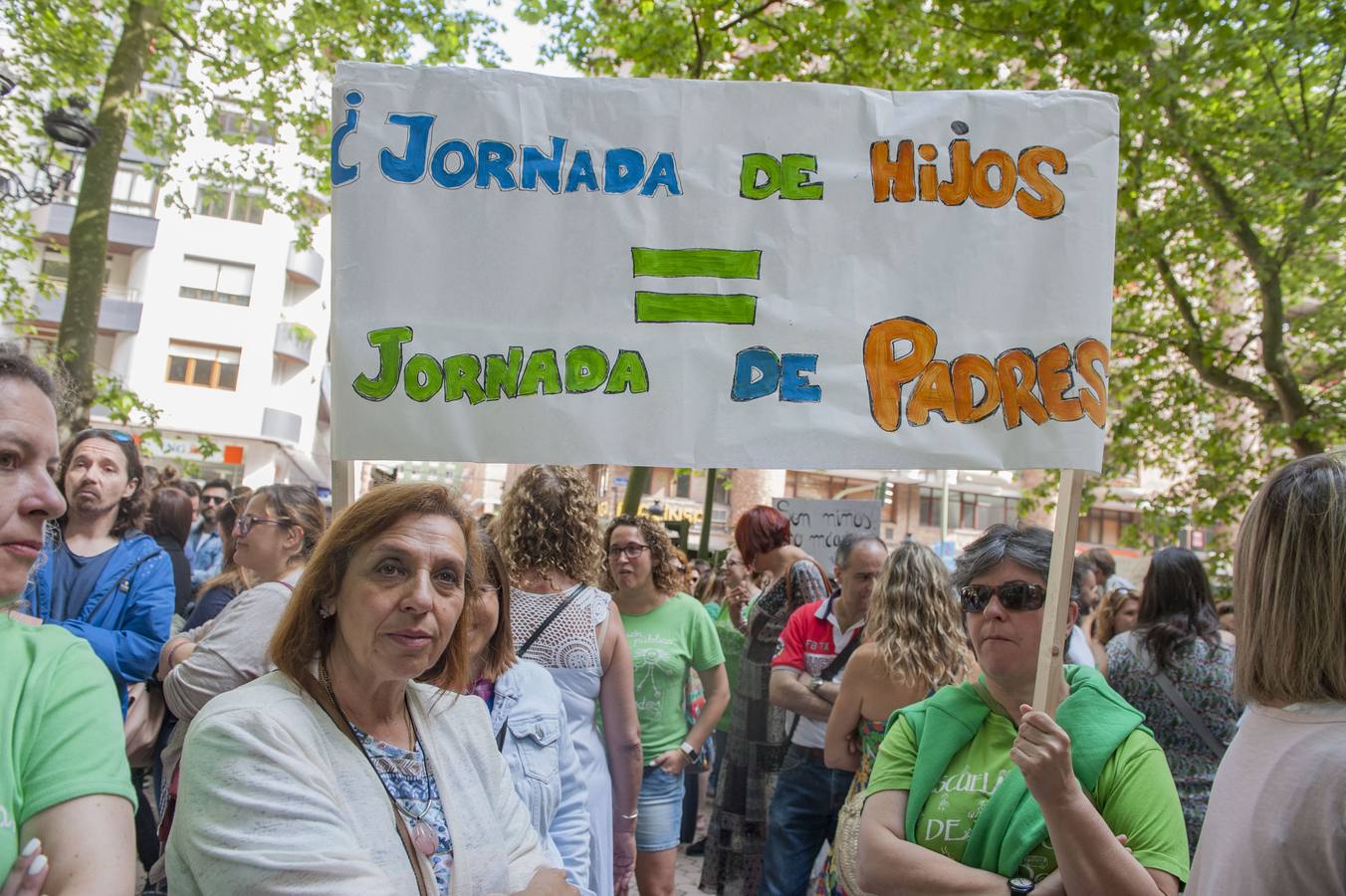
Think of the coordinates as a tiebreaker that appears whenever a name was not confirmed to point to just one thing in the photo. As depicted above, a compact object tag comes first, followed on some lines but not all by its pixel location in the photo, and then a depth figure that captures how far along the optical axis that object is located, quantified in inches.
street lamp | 360.8
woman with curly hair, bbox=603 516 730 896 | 174.7
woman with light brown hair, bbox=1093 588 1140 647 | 248.8
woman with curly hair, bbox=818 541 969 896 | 150.6
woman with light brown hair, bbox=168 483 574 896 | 71.9
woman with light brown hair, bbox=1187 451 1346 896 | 66.7
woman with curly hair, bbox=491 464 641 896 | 145.6
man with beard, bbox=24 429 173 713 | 158.1
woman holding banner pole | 83.8
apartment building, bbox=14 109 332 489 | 1289.4
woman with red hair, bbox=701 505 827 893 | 201.9
